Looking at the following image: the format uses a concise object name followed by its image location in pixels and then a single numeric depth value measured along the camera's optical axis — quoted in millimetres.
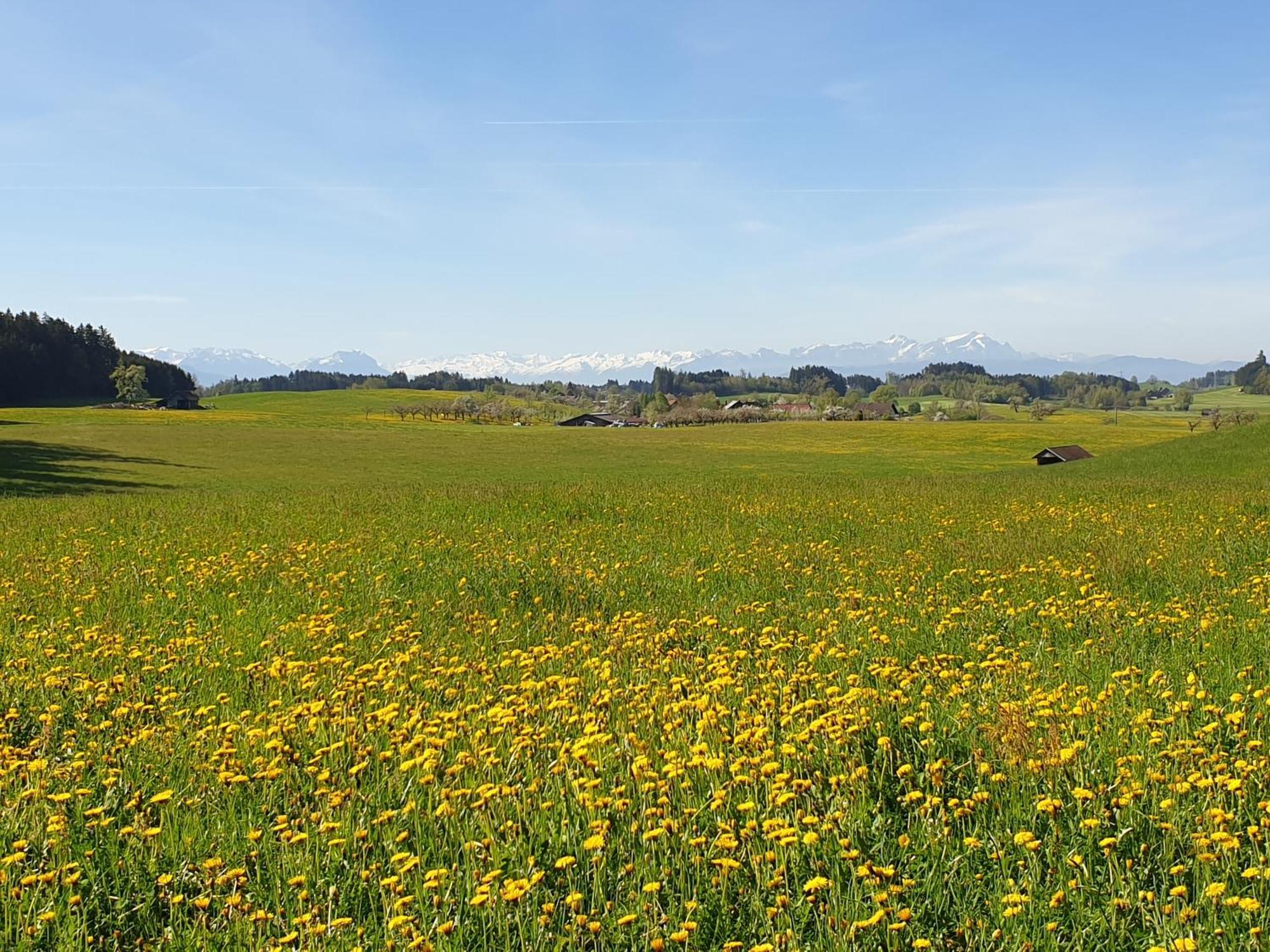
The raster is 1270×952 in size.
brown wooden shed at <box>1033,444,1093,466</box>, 67562
